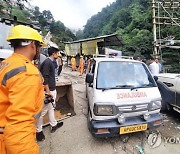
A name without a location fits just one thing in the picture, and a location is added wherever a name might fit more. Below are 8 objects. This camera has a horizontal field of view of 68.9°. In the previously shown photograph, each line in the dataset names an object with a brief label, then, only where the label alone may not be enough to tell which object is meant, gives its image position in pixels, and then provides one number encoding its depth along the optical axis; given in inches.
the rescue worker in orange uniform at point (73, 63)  592.1
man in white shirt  221.6
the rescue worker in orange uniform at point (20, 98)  35.6
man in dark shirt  111.0
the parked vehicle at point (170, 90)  136.9
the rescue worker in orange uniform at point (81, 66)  468.2
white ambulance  101.5
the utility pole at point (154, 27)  315.2
